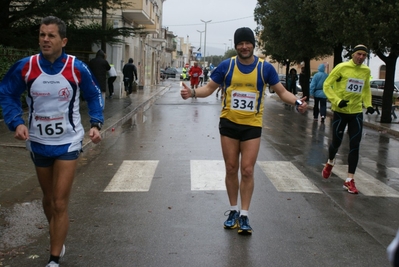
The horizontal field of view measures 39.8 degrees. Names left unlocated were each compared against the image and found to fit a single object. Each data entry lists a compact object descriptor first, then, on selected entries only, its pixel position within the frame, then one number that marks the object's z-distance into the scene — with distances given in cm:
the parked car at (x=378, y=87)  2695
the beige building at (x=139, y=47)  2867
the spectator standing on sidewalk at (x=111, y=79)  2453
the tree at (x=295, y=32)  2669
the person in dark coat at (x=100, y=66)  1772
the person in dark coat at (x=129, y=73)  2870
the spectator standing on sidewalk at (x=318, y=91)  1736
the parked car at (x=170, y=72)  8081
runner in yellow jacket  773
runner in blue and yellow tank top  547
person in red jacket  2964
